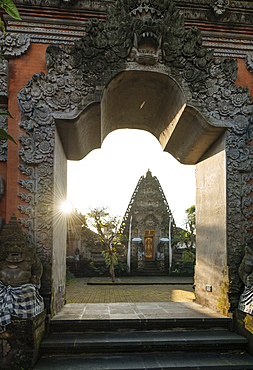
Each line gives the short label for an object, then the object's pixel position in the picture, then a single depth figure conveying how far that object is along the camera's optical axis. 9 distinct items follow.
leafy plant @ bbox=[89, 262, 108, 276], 17.84
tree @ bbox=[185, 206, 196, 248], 18.55
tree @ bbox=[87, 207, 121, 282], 15.79
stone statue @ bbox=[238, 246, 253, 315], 4.91
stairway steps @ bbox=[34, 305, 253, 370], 4.16
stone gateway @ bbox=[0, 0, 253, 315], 5.31
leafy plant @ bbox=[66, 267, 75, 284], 14.70
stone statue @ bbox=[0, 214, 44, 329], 4.14
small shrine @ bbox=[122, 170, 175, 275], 19.92
